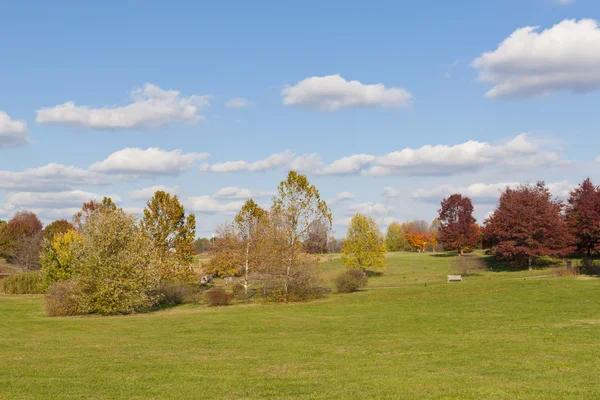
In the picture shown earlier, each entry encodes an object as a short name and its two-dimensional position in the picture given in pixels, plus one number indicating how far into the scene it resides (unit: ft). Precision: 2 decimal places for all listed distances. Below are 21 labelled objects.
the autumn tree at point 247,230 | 182.29
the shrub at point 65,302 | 142.82
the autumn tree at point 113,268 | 142.10
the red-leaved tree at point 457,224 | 302.25
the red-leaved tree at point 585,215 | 208.64
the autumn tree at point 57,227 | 318.65
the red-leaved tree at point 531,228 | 207.21
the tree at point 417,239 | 411.72
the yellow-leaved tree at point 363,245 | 238.68
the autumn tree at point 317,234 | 161.07
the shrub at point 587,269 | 165.07
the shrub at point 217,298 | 157.07
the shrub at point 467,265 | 214.48
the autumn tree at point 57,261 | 198.59
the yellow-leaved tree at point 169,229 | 206.39
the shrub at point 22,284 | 223.10
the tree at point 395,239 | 456.86
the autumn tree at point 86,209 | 257.44
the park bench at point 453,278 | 183.69
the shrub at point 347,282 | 172.55
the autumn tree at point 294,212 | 158.51
